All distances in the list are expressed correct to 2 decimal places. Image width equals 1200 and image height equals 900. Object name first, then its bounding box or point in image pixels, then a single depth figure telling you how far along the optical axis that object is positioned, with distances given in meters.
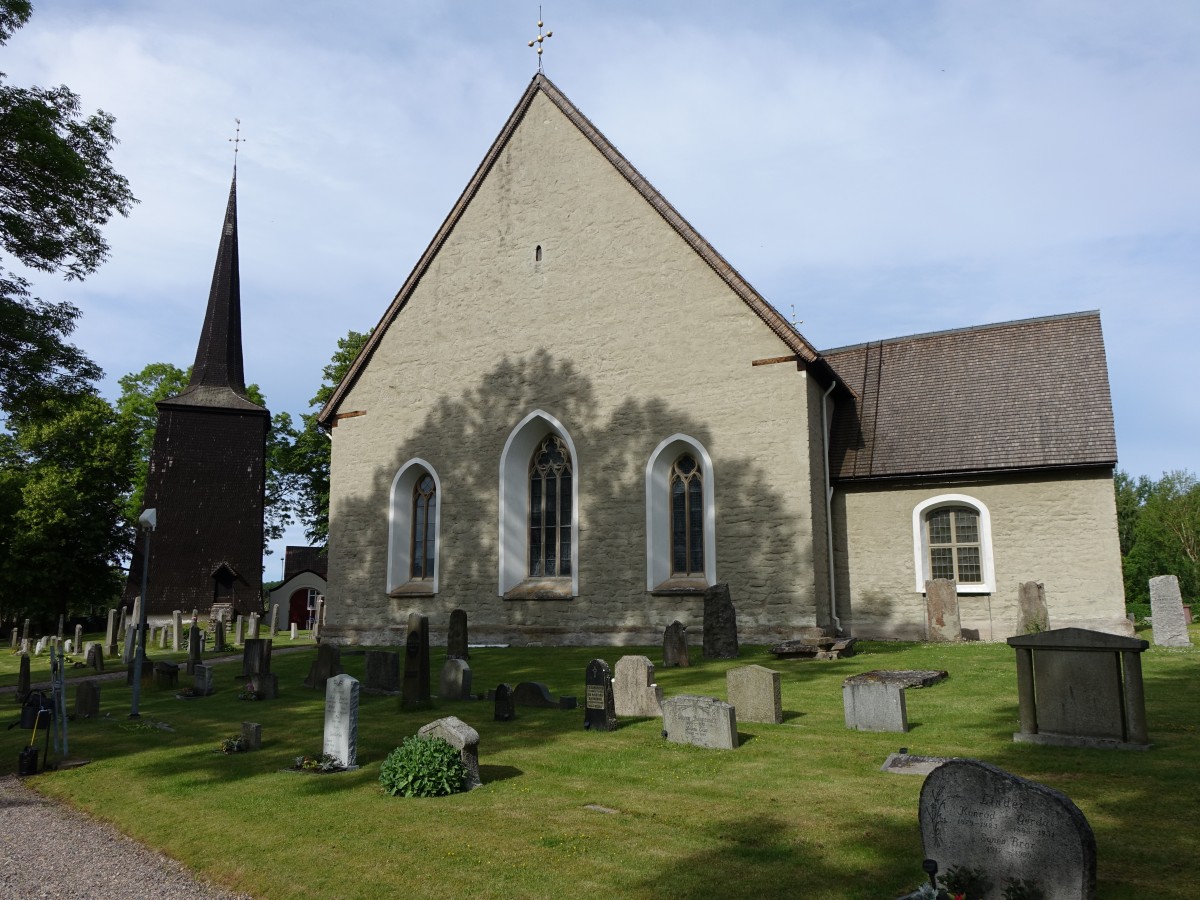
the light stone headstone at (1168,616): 15.76
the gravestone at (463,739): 8.10
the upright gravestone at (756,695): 10.40
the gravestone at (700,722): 9.20
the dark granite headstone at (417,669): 12.53
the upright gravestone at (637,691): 11.37
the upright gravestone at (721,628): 16.62
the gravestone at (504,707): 11.48
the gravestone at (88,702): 13.34
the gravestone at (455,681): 13.29
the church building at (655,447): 18.69
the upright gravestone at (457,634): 17.23
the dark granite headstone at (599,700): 10.55
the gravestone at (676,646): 15.76
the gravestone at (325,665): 15.36
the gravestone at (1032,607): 17.14
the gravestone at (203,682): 15.23
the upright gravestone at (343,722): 9.12
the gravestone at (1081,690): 8.17
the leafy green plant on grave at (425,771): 7.84
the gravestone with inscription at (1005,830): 4.48
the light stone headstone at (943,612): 18.03
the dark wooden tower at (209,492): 38.66
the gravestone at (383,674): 14.12
